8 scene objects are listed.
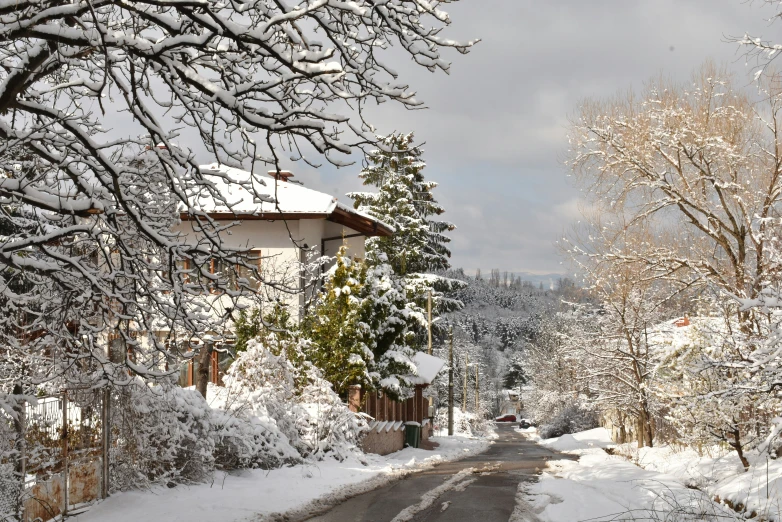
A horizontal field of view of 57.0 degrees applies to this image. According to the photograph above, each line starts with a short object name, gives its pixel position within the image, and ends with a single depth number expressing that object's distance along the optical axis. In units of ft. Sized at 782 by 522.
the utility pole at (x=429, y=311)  125.70
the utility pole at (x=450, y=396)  147.84
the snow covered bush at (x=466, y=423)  179.11
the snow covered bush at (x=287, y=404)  50.96
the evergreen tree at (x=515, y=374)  364.17
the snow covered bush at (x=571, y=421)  164.76
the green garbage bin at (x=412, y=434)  95.71
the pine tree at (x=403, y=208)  127.54
